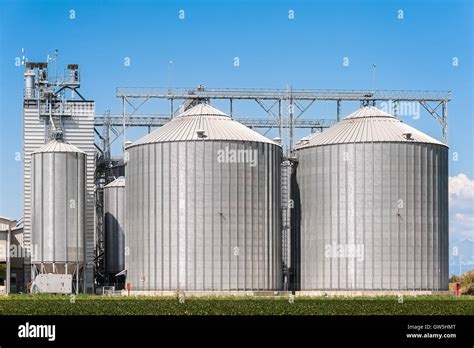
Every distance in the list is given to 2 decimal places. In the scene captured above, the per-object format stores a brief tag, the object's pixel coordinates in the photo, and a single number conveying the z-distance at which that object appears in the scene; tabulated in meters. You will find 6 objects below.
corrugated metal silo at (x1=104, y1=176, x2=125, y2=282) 133.25
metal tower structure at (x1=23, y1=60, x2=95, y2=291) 125.50
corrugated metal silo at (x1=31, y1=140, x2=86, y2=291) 112.19
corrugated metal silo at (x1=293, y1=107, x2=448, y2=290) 105.81
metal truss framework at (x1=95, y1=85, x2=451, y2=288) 124.75
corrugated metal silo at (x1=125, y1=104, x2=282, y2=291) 104.12
